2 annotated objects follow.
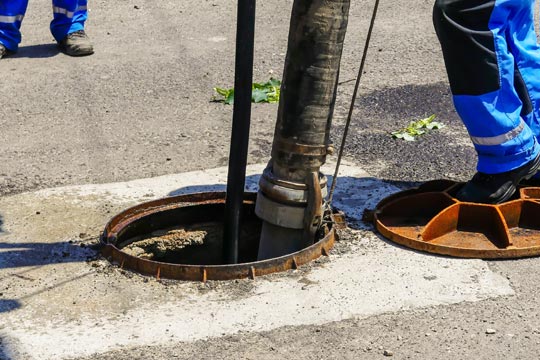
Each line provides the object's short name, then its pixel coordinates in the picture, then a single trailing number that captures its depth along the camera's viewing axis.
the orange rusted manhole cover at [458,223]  7.87
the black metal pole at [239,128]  7.39
